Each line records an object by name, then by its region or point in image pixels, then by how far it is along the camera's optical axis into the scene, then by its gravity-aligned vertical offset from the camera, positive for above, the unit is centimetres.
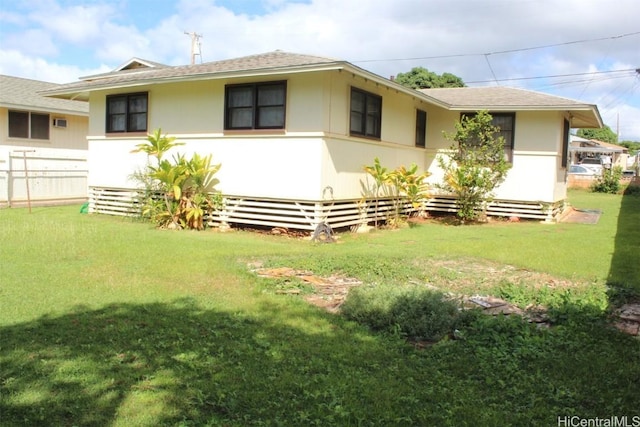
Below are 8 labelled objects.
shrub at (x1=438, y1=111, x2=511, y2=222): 1403 +51
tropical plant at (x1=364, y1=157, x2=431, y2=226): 1251 -7
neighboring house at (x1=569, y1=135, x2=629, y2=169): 4407 +359
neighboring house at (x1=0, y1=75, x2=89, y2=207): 1702 +85
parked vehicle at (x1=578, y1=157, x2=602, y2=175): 3544 +221
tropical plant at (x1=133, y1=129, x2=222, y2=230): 1191 -32
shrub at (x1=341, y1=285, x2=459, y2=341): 495 -122
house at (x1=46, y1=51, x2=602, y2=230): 1115 +114
